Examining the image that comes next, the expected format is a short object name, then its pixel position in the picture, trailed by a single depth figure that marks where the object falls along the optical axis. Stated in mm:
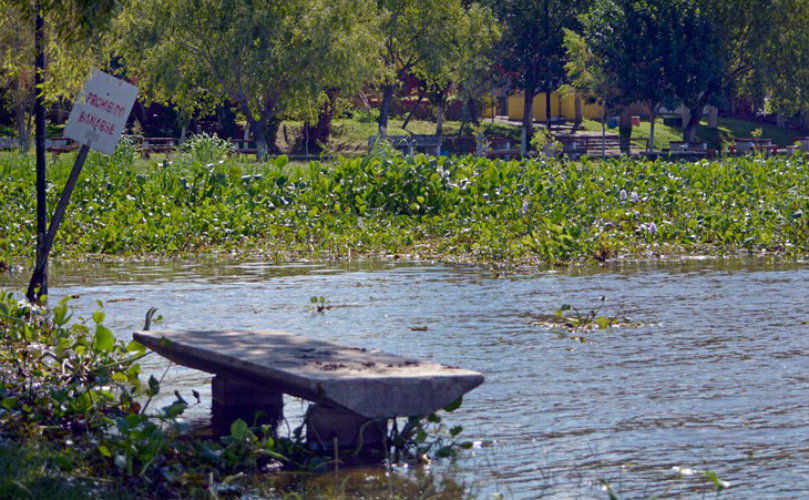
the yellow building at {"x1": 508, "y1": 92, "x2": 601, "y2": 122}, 77875
